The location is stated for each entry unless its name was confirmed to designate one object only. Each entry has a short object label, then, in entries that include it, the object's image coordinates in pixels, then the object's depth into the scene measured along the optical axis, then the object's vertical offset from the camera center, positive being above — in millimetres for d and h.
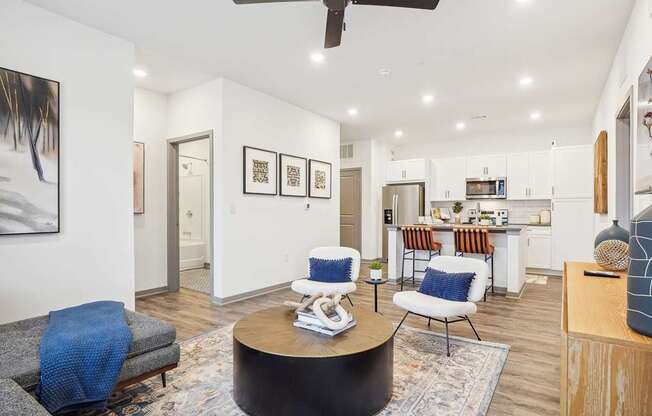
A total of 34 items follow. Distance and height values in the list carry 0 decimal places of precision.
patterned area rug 2049 -1175
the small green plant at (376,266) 3425 -581
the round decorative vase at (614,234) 2396 -192
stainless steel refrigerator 7480 +81
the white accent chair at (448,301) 2793 -786
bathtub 6790 -932
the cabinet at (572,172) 5938 +601
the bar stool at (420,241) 4941 -487
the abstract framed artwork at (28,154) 2635 +417
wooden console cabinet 1009 -485
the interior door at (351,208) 7926 -26
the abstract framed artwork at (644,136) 2166 +465
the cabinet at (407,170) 7613 +815
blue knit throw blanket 1687 -784
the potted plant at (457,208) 6043 -30
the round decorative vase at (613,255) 2303 -324
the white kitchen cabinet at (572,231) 5973 -416
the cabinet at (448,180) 7305 +579
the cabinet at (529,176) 6516 +584
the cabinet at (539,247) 6336 -739
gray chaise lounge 1650 -763
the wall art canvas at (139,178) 4512 +377
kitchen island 4625 -670
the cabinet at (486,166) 6902 +808
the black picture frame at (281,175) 5139 +496
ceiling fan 2244 +1322
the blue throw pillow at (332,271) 3859 -707
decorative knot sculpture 2141 -667
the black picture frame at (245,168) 4586 +509
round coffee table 1817 -888
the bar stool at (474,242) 4527 -465
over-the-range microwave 6898 +374
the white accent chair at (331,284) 3623 -813
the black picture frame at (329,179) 5715 +479
